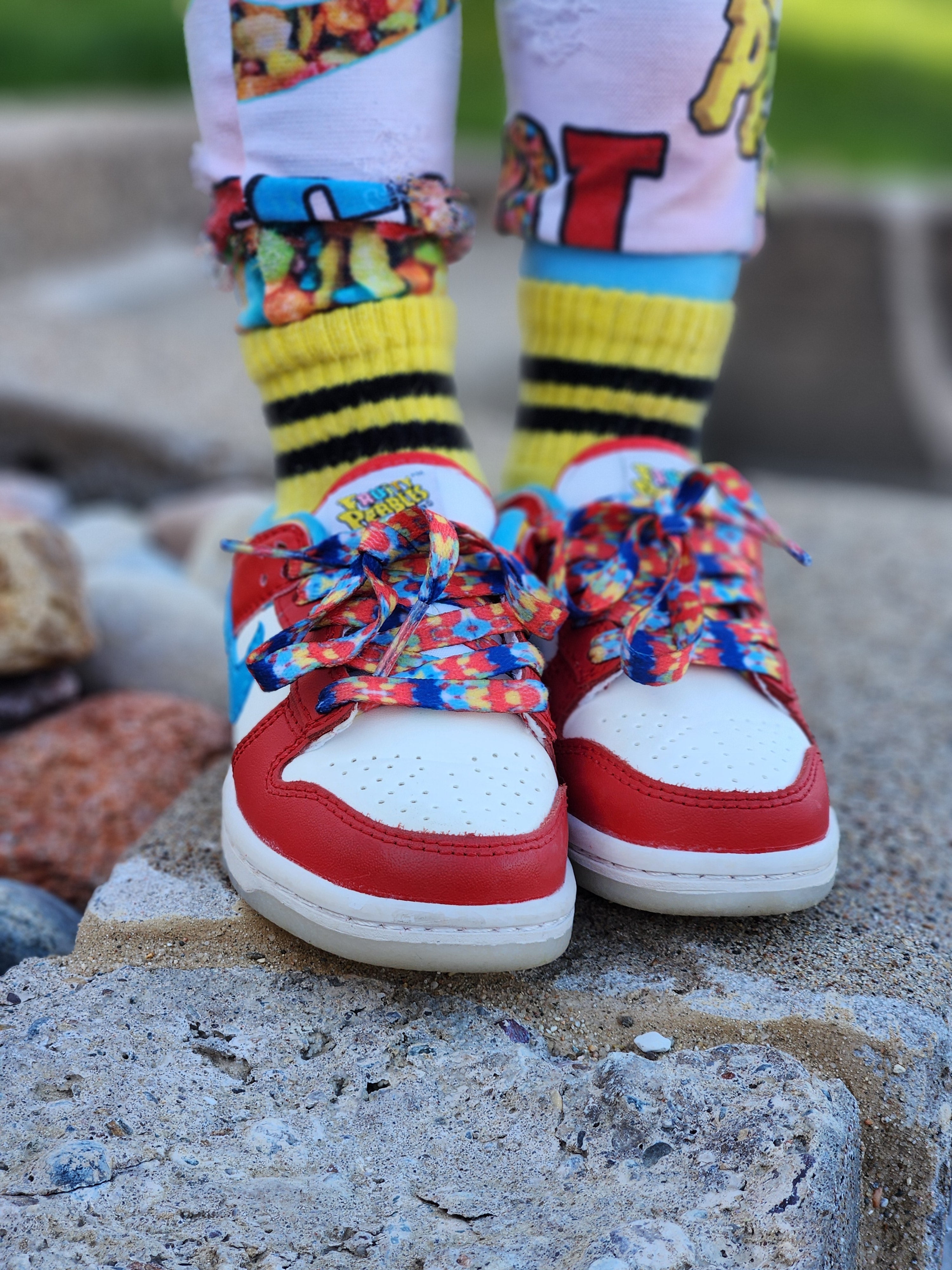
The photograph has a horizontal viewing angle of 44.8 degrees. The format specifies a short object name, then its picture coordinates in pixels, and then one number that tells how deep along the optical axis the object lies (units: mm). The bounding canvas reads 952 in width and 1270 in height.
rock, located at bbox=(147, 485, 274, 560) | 1724
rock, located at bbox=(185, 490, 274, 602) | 1547
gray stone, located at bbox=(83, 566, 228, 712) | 1311
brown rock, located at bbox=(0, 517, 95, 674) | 1153
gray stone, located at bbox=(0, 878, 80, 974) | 835
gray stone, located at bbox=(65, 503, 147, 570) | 1709
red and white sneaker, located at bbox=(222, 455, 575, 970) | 689
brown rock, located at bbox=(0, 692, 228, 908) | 1011
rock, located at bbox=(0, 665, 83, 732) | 1194
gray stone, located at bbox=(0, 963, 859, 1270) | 604
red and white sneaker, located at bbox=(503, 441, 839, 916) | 756
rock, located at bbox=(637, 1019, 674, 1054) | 721
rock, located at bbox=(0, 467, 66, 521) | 1874
